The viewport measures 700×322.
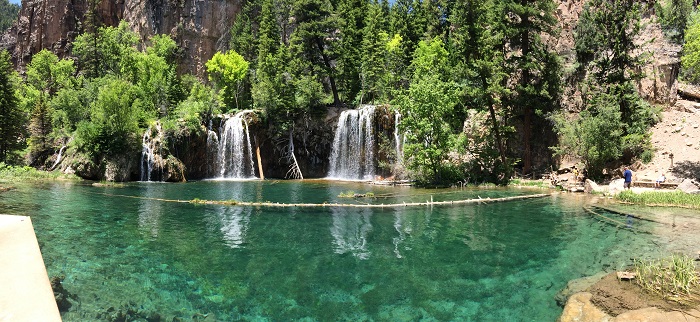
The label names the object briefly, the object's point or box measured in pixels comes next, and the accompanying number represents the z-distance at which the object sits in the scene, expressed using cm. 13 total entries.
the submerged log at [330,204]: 1969
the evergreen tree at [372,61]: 4109
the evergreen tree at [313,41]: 3962
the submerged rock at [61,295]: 773
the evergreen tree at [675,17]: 3052
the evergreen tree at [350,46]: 4184
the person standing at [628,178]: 2300
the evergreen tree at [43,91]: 4047
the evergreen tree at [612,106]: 2655
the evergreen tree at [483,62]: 2925
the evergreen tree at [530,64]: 2911
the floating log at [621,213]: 1668
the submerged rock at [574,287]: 855
